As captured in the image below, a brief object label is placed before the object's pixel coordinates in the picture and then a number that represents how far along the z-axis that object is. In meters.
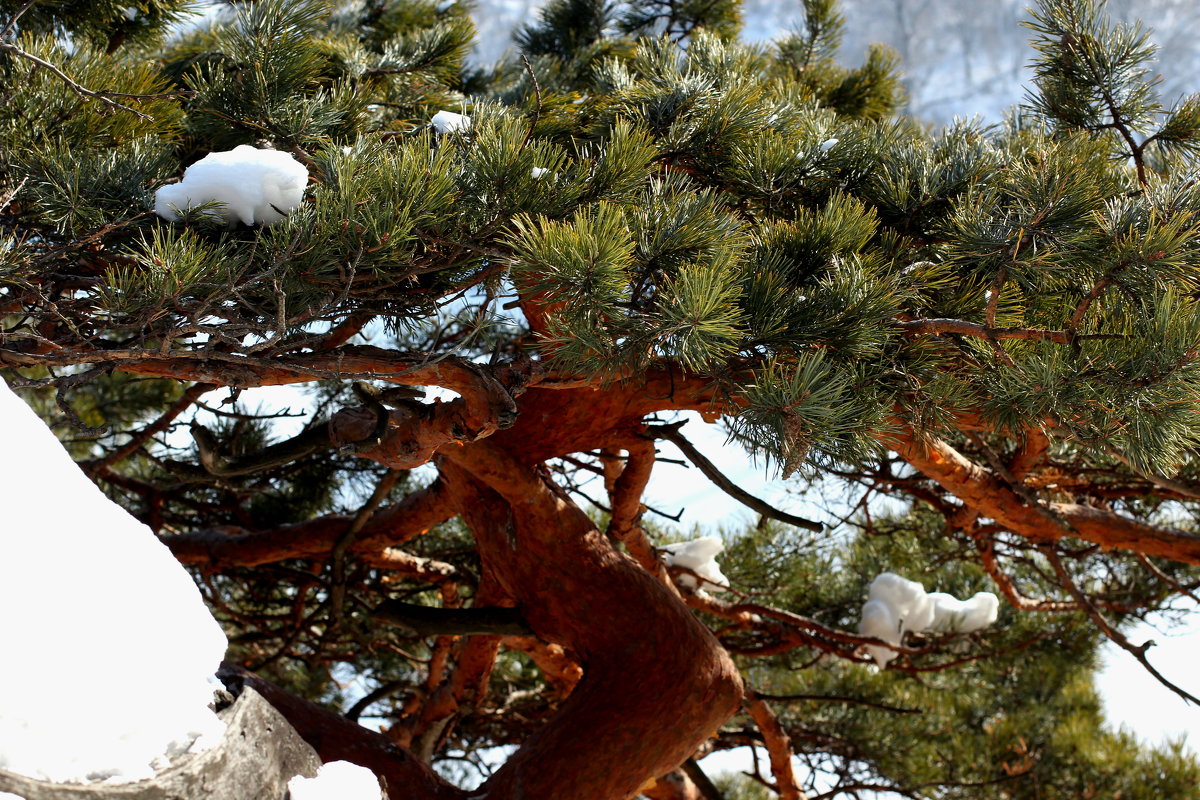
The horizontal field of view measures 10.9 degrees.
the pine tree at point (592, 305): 5.16
